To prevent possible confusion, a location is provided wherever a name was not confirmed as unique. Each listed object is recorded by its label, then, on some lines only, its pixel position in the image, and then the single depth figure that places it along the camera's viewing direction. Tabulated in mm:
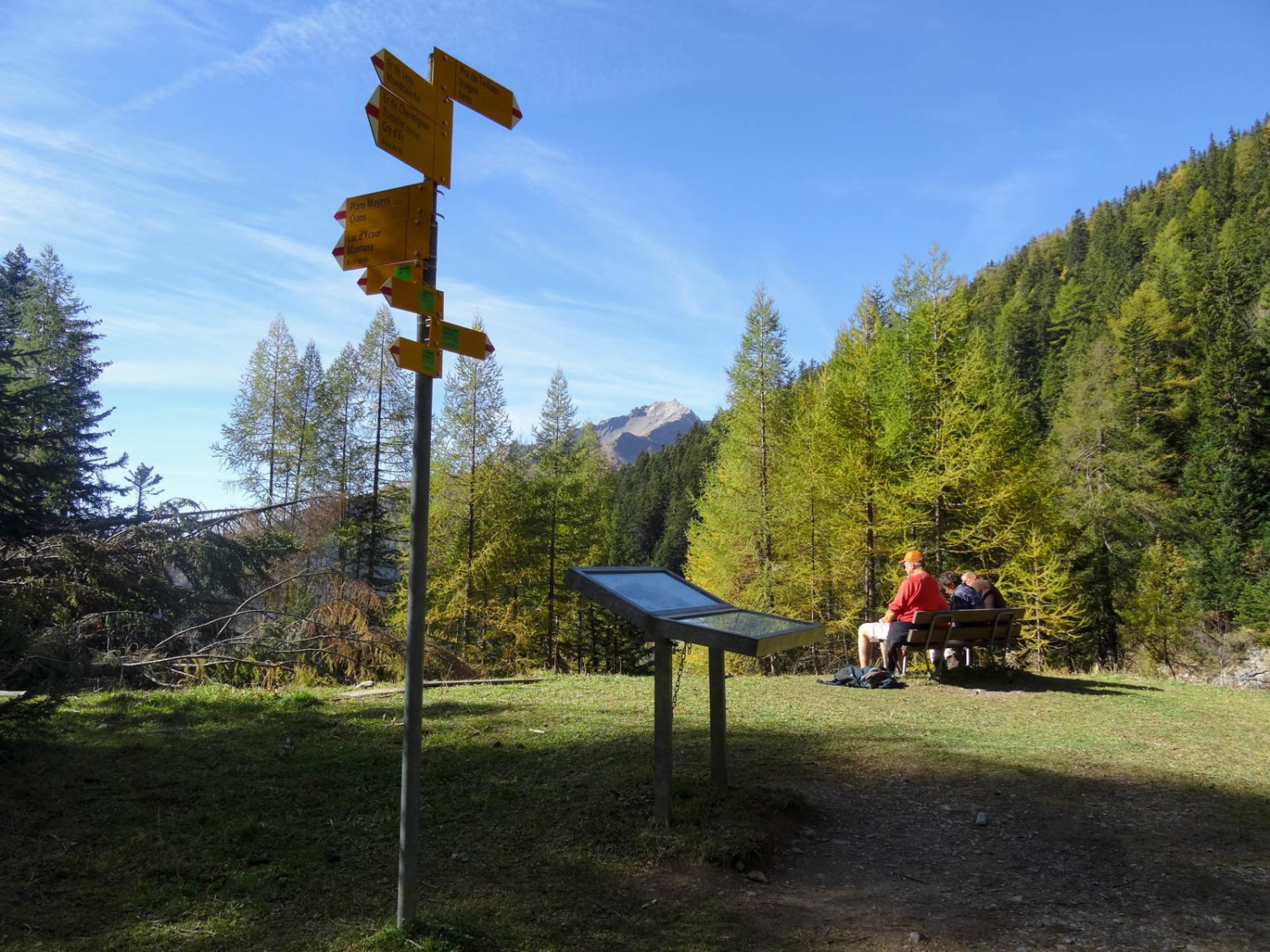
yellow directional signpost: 2842
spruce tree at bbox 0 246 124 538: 8547
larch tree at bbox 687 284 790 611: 22391
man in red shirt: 8695
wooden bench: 8602
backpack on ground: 8648
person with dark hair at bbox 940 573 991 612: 9680
